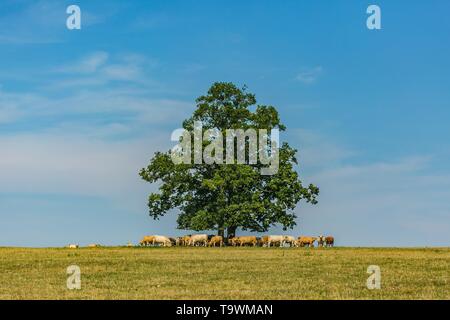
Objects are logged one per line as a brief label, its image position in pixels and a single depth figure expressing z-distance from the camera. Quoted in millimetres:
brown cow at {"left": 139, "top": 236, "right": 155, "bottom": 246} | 89144
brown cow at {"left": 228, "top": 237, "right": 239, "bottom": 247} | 76000
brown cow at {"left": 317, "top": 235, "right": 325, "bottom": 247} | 84375
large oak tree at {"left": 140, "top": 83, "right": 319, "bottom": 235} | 73562
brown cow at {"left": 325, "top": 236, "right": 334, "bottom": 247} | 85562
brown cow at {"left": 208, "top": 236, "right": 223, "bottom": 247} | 75562
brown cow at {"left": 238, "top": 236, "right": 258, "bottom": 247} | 77438
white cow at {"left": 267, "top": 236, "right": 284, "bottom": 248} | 82269
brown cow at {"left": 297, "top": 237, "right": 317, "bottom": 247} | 83500
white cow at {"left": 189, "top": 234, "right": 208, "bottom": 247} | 81750
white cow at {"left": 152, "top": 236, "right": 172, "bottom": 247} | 86625
